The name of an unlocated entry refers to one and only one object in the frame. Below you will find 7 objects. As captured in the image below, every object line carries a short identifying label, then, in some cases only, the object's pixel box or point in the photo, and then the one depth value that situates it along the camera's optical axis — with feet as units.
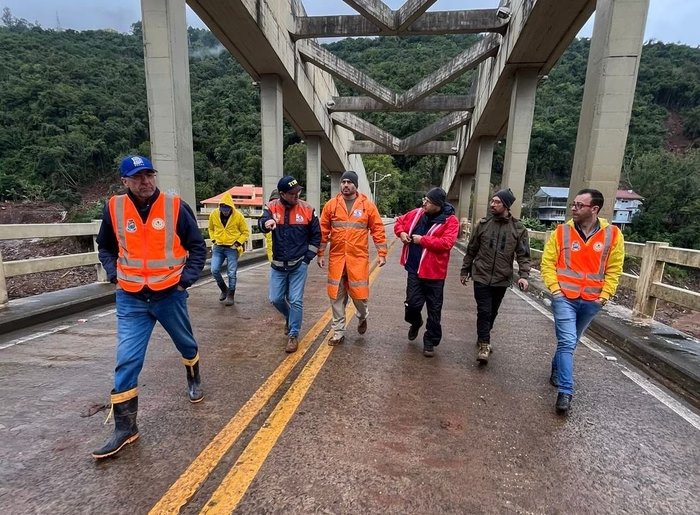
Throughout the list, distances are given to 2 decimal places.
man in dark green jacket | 12.50
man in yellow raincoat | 20.15
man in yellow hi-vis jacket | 10.04
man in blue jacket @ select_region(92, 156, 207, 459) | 7.89
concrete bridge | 22.41
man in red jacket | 12.85
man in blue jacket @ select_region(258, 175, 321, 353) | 13.20
